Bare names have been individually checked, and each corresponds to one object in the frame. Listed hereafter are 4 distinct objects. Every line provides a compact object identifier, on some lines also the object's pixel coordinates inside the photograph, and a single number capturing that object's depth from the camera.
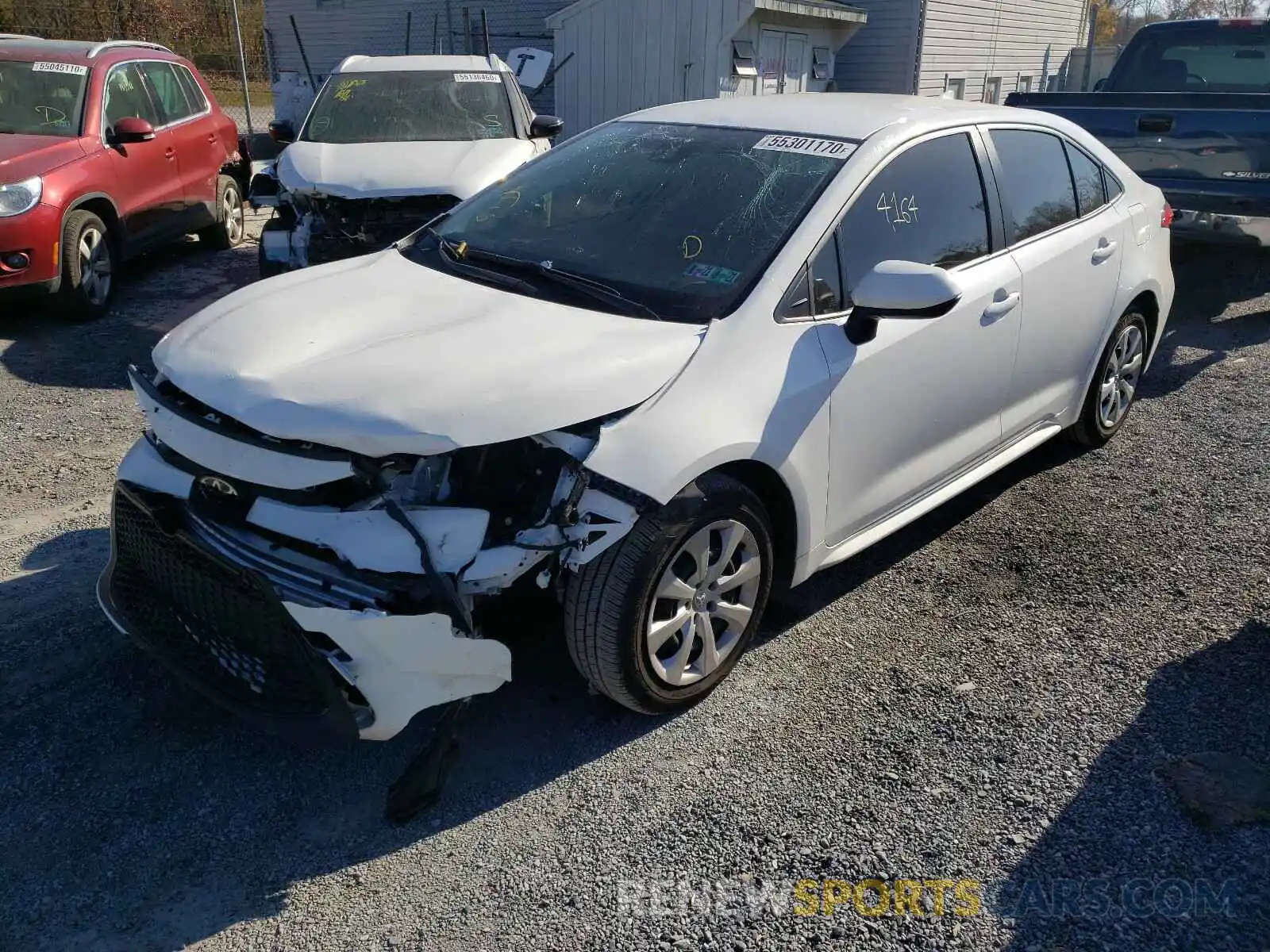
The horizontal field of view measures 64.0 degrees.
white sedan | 2.63
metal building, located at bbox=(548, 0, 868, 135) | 14.13
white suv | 6.81
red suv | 6.64
